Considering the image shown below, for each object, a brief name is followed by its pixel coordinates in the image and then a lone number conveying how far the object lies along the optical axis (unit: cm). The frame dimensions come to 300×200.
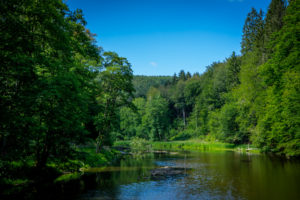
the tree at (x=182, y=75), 11875
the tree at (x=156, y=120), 8268
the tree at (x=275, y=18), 4025
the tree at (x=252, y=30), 5281
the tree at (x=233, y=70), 6581
